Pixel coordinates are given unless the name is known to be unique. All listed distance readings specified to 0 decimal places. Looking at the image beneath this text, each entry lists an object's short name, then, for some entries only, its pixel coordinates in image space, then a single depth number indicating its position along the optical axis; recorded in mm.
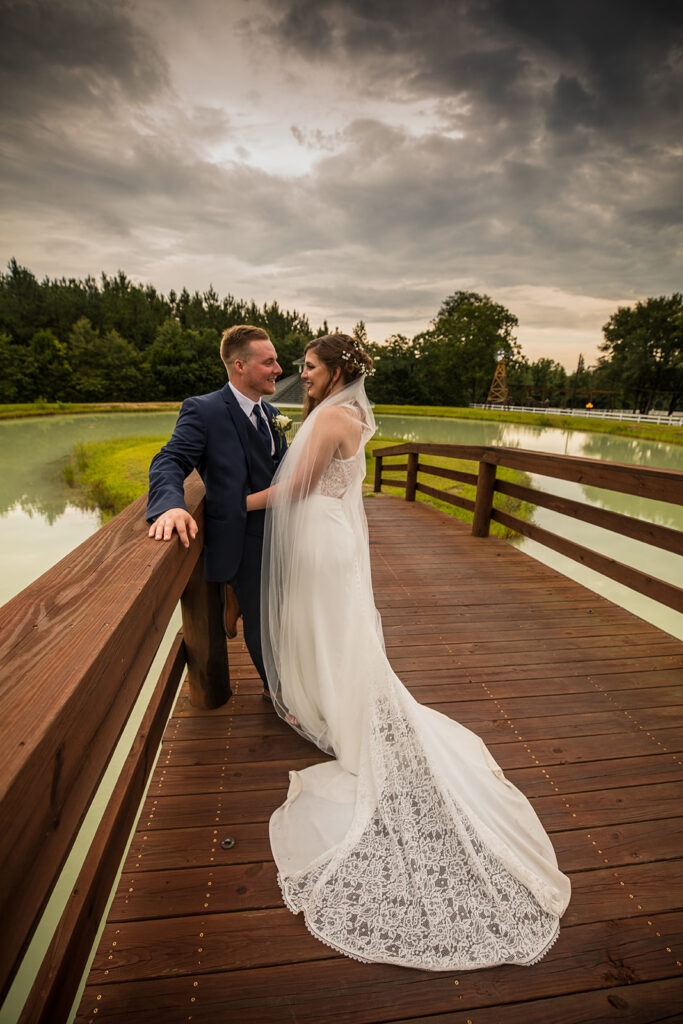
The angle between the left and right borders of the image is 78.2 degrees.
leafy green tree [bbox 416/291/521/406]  45156
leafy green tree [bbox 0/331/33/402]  34312
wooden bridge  722
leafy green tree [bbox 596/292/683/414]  37344
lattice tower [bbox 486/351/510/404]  42938
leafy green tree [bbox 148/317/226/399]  41031
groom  1909
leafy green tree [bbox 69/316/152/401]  38000
